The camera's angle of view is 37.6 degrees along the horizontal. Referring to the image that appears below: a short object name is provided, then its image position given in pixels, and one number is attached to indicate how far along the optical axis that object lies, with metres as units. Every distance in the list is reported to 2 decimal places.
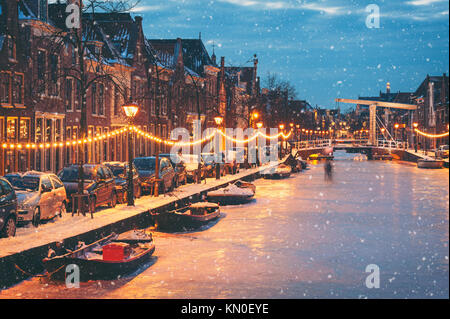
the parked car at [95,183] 23.55
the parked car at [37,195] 18.89
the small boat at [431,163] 65.62
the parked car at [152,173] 30.76
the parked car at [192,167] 40.47
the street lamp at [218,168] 42.42
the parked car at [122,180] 26.74
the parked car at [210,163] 45.56
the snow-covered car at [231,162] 50.44
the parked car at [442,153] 70.25
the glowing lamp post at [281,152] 80.16
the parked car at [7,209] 16.38
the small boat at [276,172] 53.12
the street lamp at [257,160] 65.62
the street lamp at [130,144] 24.53
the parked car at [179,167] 37.31
